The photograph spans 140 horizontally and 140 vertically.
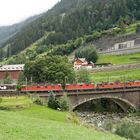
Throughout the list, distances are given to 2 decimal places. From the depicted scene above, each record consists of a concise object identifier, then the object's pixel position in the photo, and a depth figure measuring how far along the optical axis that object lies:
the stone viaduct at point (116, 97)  57.03
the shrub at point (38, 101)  44.39
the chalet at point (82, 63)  98.99
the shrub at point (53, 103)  44.28
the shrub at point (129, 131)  32.19
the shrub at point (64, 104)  44.16
